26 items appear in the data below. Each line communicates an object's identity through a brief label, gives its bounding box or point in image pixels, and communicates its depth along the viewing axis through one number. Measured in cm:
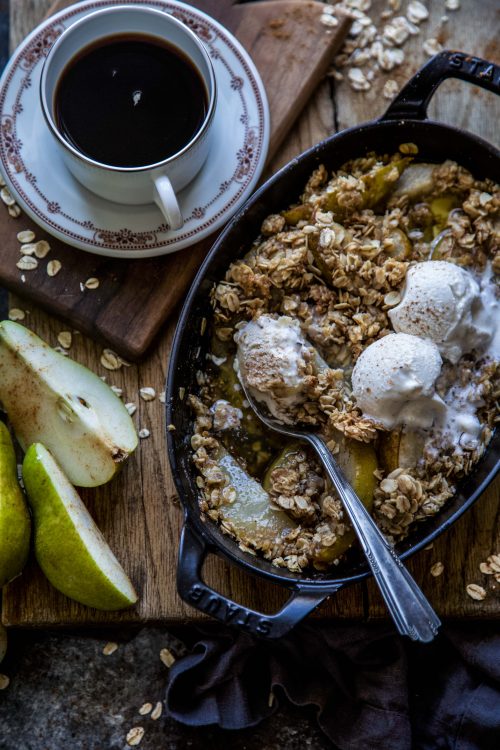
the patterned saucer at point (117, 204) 69
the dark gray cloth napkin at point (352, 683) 69
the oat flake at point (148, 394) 71
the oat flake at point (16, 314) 72
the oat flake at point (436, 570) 69
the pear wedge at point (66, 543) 66
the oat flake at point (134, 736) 72
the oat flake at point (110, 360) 71
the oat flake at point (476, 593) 69
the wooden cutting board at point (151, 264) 70
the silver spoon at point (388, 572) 59
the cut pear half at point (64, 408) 67
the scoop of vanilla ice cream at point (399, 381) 62
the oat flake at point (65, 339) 71
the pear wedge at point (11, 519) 65
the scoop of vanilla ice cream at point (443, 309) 64
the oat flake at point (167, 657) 73
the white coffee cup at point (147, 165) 64
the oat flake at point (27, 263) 70
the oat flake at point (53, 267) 70
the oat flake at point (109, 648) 73
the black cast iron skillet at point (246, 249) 62
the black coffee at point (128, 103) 66
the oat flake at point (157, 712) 72
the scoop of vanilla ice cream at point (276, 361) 64
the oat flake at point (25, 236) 71
